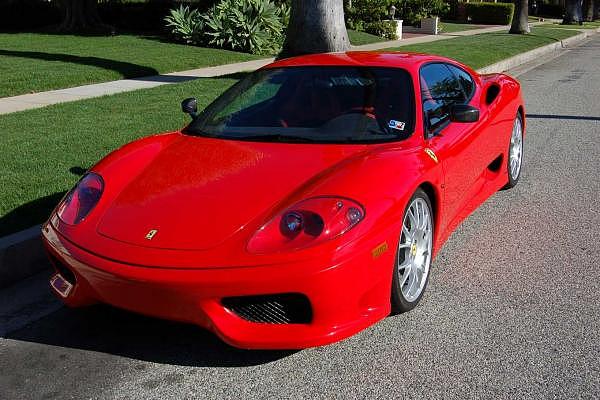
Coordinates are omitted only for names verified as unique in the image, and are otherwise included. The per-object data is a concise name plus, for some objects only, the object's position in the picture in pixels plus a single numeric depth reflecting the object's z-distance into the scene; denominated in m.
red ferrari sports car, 2.99
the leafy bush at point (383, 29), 26.55
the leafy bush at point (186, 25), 19.61
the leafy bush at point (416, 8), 33.75
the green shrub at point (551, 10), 62.75
